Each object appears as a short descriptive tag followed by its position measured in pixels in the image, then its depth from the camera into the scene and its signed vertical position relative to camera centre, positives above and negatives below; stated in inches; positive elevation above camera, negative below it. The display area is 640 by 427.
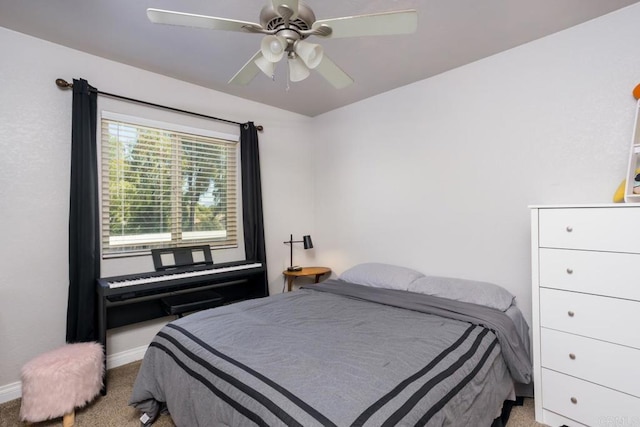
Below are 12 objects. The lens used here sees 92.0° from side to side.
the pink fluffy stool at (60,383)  70.4 -39.4
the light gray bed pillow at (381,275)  108.3 -23.9
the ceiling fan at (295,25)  49.2 +31.6
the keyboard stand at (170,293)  91.3 -28.4
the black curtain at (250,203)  132.6 +4.4
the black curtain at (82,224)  91.1 -2.1
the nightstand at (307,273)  137.2 -27.3
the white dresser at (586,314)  63.6 -24.1
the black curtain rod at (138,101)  92.6 +39.6
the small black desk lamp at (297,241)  145.1 -15.2
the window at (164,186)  104.9 +10.9
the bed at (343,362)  45.6 -27.5
